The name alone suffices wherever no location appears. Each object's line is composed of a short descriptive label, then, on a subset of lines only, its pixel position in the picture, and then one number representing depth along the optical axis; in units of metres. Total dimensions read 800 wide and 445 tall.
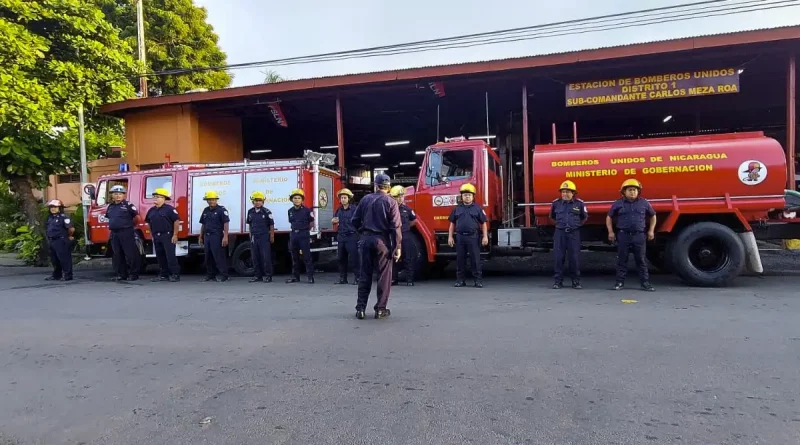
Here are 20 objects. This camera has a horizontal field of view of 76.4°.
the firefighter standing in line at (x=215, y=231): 9.65
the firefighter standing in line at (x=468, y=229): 8.24
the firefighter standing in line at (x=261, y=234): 9.48
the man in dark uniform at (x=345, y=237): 9.01
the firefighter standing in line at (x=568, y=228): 7.88
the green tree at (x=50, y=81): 11.41
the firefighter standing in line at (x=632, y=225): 7.51
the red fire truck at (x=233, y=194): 10.11
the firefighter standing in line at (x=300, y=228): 9.28
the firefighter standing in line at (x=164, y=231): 9.86
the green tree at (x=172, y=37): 21.38
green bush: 13.45
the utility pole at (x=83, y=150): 12.72
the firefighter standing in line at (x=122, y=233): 9.94
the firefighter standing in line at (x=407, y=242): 8.54
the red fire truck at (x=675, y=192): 7.55
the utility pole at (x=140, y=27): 17.70
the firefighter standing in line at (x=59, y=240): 10.38
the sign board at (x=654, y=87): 10.60
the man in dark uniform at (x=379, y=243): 5.78
